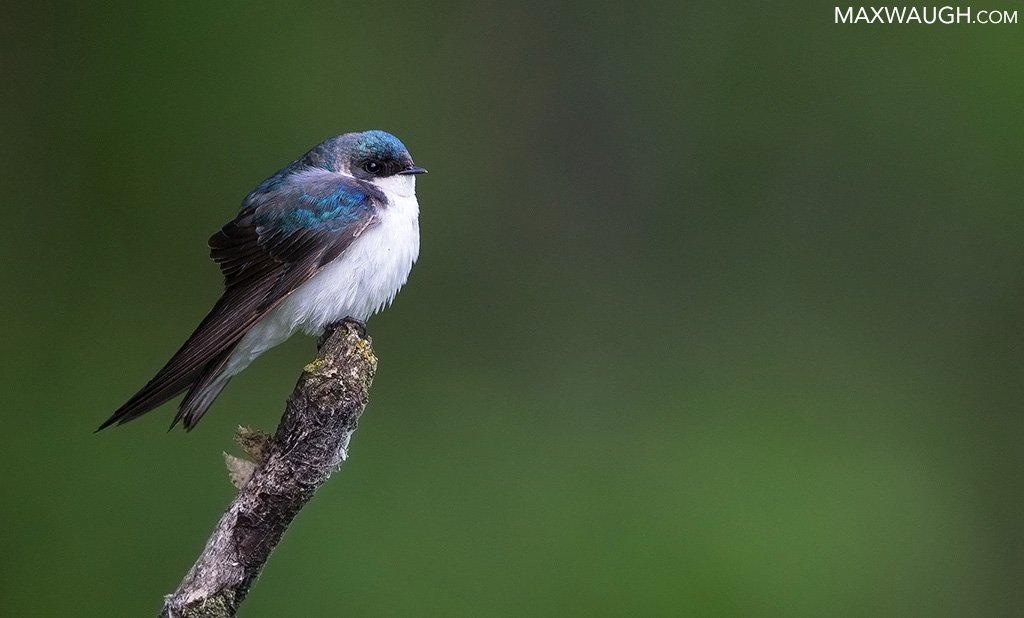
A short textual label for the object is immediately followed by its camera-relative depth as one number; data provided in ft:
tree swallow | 17.63
